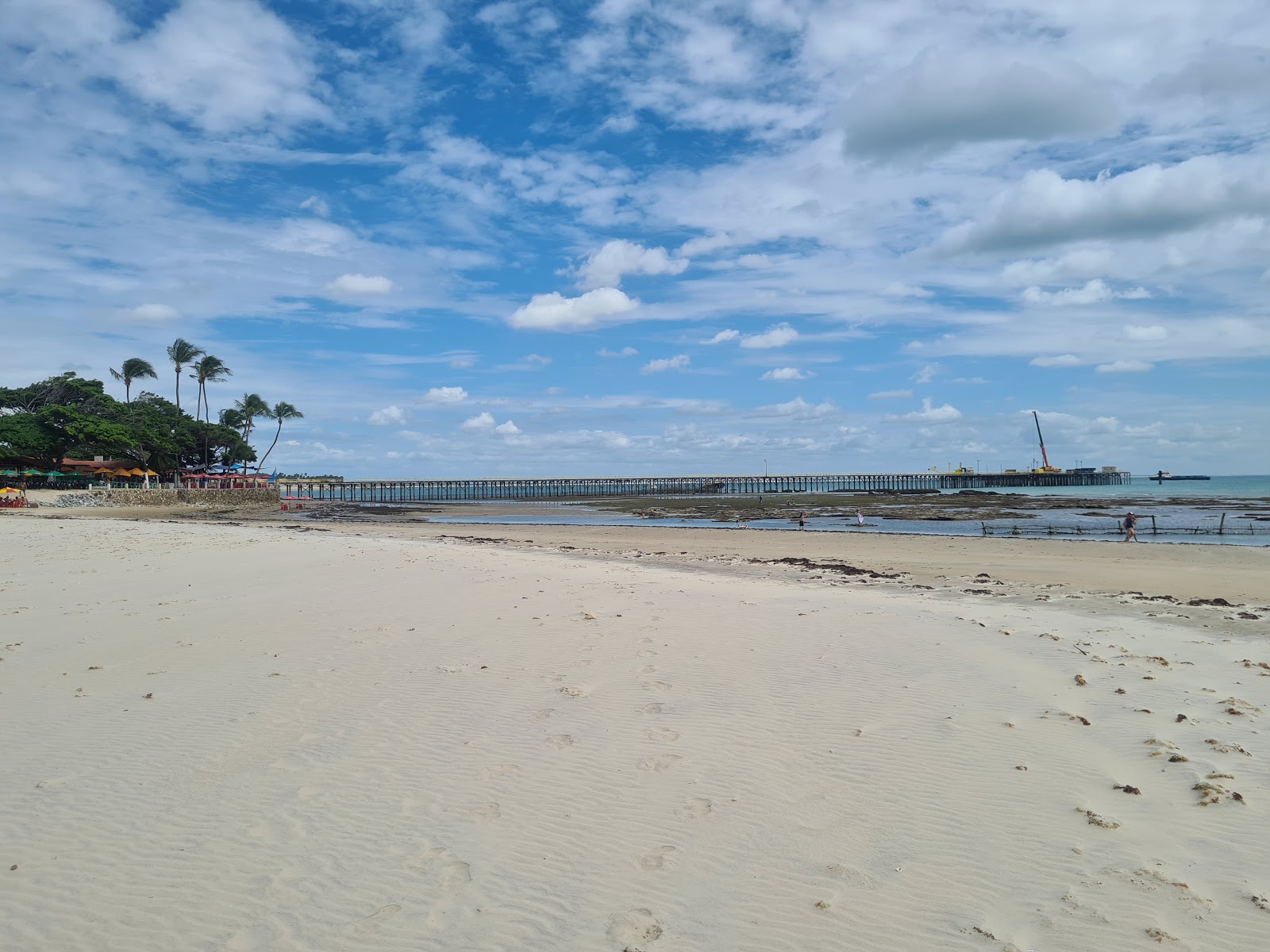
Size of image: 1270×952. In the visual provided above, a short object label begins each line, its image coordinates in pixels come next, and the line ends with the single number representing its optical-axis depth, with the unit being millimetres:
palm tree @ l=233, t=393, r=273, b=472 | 81938
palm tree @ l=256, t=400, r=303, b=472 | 84125
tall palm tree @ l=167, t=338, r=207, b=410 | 73625
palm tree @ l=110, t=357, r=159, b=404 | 74188
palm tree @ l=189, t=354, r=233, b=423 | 75062
